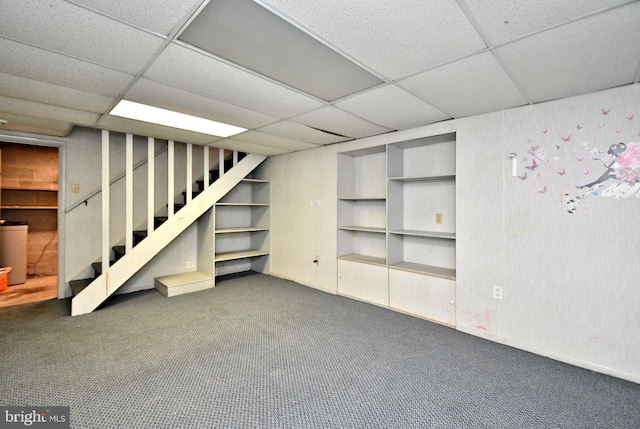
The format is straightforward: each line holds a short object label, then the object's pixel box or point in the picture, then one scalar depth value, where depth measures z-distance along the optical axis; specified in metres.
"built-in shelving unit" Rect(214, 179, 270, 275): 5.49
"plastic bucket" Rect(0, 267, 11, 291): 4.44
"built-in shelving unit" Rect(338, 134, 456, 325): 3.44
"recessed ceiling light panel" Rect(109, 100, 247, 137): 2.84
